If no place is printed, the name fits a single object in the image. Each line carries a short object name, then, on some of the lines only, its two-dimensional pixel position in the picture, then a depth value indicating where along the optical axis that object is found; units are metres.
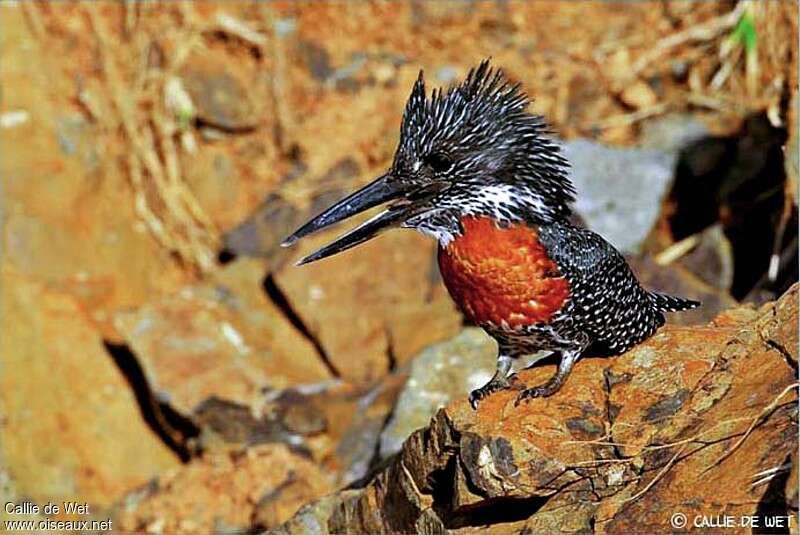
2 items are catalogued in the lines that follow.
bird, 8.13
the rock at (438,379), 12.09
